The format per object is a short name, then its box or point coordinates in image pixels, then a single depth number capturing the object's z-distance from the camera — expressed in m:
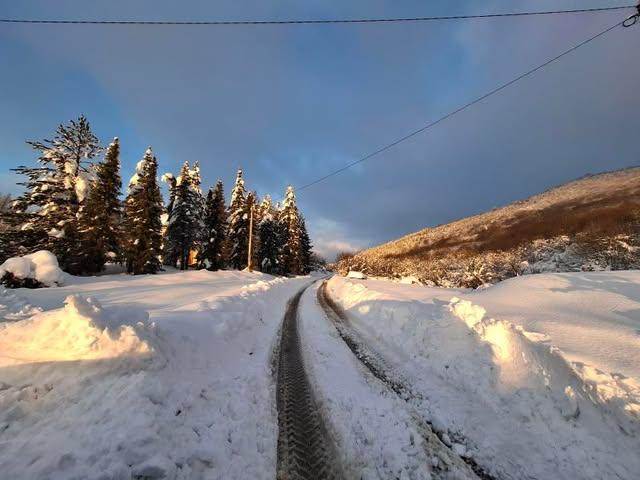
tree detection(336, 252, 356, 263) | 73.39
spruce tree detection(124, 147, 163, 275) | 30.61
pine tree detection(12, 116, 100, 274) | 25.86
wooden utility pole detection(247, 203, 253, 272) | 35.41
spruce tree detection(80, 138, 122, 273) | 27.14
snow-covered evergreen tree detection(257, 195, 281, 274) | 50.03
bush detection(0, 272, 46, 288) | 16.30
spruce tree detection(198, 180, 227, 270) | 41.28
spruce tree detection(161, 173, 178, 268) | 41.06
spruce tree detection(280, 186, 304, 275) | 57.50
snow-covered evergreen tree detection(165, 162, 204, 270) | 39.38
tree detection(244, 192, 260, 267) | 40.87
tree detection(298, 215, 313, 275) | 66.88
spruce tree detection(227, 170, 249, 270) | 44.44
